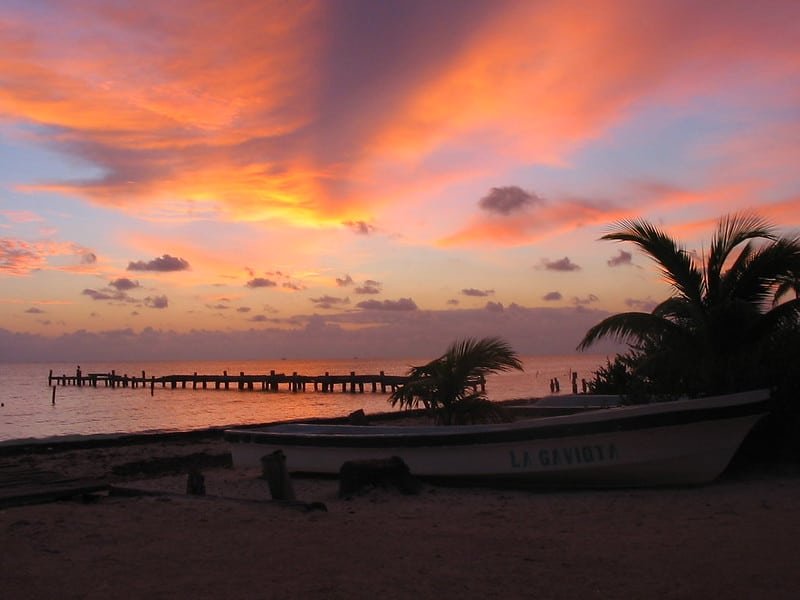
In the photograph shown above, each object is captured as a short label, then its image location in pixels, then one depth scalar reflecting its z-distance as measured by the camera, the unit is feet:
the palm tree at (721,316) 32.55
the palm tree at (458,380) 38.68
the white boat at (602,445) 26.58
